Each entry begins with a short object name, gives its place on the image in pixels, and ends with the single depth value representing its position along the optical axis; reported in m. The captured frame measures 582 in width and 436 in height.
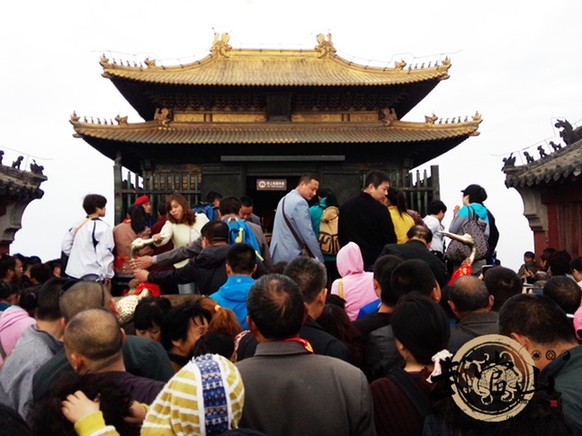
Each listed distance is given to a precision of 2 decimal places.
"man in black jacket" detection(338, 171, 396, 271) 6.68
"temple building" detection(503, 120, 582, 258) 12.80
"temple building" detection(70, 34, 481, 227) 17.20
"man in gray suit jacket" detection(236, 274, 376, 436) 2.59
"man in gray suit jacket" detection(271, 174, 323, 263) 6.98
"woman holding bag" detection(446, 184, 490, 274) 7.30
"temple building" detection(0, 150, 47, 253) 14.18
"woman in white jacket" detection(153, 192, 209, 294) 6.90
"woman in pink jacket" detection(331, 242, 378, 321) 4.96
